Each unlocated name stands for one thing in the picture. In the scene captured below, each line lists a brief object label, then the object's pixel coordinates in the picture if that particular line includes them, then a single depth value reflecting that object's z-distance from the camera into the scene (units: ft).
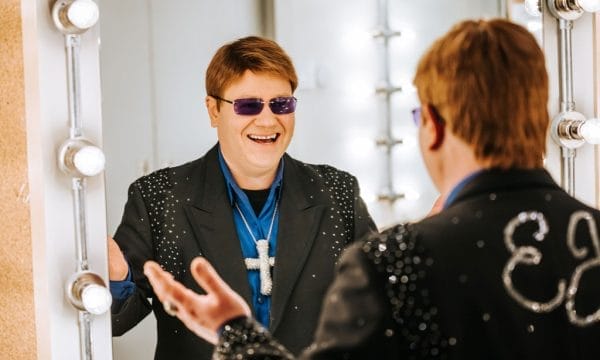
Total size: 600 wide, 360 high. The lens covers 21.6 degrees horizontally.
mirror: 9.46
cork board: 9.82
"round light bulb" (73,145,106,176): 9.53
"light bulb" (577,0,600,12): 10.36
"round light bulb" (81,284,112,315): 9.57
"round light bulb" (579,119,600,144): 10.45
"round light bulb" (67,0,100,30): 9.51
